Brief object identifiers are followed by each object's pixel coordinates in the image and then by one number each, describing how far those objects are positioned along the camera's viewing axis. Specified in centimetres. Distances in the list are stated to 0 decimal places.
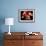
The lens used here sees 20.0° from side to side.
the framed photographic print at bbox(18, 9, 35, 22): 436
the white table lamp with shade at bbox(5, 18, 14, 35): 398
